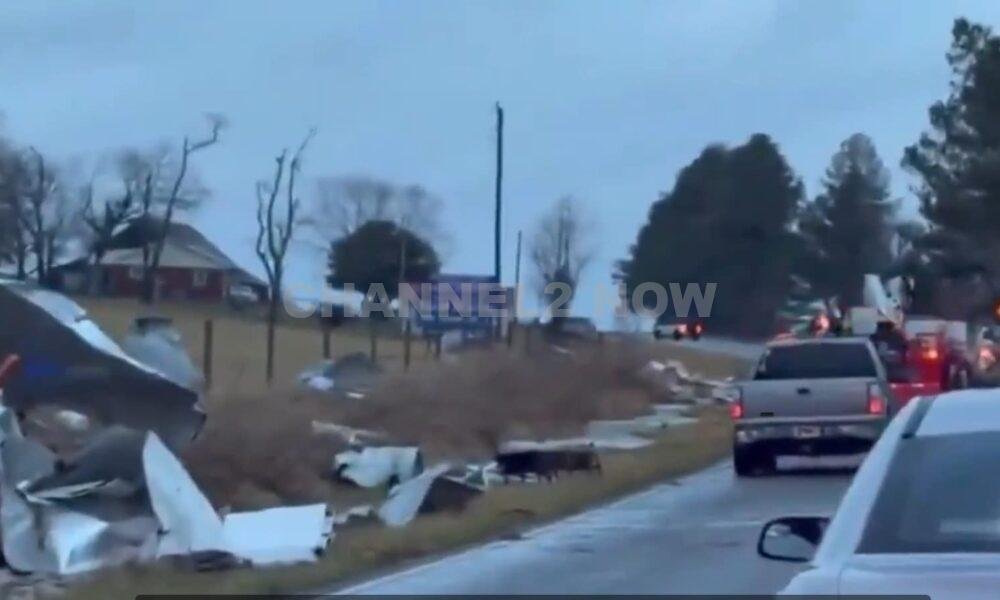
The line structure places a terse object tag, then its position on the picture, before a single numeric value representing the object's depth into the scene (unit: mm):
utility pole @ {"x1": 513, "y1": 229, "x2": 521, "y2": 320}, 58562
